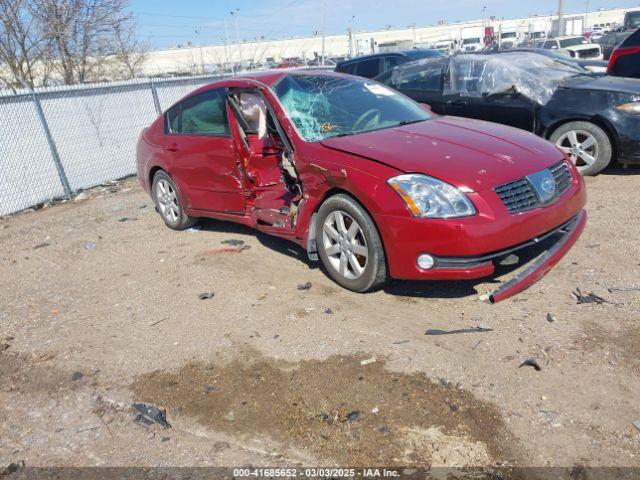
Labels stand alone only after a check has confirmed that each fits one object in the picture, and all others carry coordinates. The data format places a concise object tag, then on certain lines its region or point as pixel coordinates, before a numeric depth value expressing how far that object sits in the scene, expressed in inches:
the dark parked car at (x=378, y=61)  431.8
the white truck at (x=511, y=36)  1711.1
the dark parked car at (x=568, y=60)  326.9
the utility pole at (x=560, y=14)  1362.0
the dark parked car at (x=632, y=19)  1045.8
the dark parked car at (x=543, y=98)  242.4
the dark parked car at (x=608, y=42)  930.1
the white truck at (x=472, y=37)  1809.3
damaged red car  135.4
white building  2827.3
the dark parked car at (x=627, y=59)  317.1
